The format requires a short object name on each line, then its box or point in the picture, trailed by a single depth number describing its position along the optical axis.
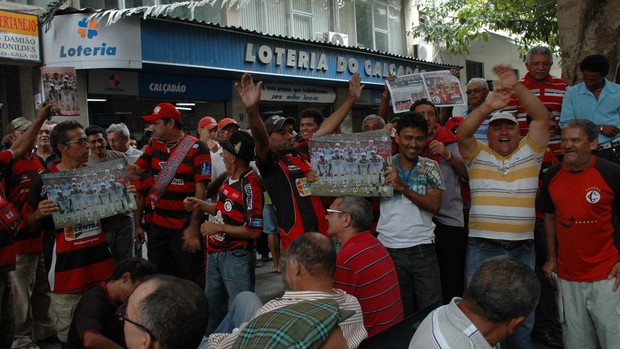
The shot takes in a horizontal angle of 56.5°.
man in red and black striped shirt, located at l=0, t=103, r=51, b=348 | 4.40
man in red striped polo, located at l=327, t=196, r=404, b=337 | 3.55
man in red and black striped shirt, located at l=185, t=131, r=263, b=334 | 4.56
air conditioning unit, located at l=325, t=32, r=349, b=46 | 15.77
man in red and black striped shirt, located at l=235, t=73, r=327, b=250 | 4.37
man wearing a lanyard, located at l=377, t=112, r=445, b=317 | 4.27
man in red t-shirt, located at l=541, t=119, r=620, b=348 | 3.96
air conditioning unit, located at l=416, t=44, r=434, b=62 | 19.20
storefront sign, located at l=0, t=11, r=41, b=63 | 8.62
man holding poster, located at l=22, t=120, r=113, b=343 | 4.39
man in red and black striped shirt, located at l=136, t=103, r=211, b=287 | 5.27
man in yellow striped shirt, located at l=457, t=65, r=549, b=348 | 4.27
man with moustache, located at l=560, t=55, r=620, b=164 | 5.09
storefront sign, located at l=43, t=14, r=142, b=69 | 9.27
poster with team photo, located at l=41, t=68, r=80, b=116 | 6.09
